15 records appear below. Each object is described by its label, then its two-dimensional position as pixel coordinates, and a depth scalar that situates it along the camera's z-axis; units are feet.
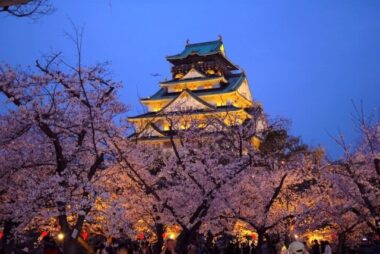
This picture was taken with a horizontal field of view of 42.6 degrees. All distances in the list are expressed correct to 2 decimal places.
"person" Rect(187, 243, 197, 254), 66.49
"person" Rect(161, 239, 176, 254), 32.67
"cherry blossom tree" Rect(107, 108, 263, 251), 51.06
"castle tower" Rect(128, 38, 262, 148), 175.22
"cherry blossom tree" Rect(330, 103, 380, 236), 65.26
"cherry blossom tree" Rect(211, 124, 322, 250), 61.52
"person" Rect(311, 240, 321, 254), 78.54
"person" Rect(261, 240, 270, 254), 84.67
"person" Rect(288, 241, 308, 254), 27.71
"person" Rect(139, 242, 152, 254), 76.36
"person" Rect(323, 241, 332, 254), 60.39
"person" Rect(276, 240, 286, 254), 99.17
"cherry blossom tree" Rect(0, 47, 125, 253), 41.83
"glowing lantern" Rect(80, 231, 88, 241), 71.72
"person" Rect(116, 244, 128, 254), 45.21
